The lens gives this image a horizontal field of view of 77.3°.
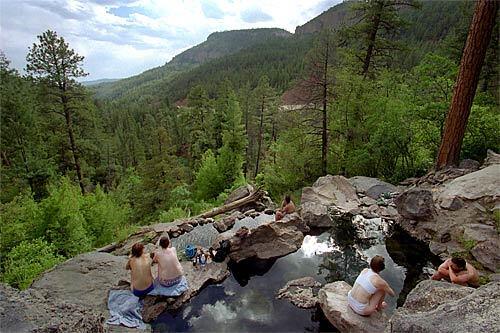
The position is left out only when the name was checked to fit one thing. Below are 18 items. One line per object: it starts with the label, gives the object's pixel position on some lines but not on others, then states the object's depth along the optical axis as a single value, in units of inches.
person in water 227.1
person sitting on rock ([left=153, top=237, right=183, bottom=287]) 253.9
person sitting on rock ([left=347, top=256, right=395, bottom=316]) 215.9
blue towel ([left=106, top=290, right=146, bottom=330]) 230.1
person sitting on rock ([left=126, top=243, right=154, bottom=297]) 247.3
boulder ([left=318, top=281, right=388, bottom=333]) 210.2
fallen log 465.4
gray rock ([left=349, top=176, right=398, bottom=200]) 465.4
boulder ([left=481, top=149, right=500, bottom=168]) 390.6
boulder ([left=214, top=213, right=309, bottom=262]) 329.4
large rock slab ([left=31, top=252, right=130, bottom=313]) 251.0
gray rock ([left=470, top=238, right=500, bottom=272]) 268.1
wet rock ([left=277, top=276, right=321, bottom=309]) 259.4
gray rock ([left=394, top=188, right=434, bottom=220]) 354.6
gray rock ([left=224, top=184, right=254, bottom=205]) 529.6
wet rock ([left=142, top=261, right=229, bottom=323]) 244.7
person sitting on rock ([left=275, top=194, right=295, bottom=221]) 387.9
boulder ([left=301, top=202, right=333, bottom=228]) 393.1
